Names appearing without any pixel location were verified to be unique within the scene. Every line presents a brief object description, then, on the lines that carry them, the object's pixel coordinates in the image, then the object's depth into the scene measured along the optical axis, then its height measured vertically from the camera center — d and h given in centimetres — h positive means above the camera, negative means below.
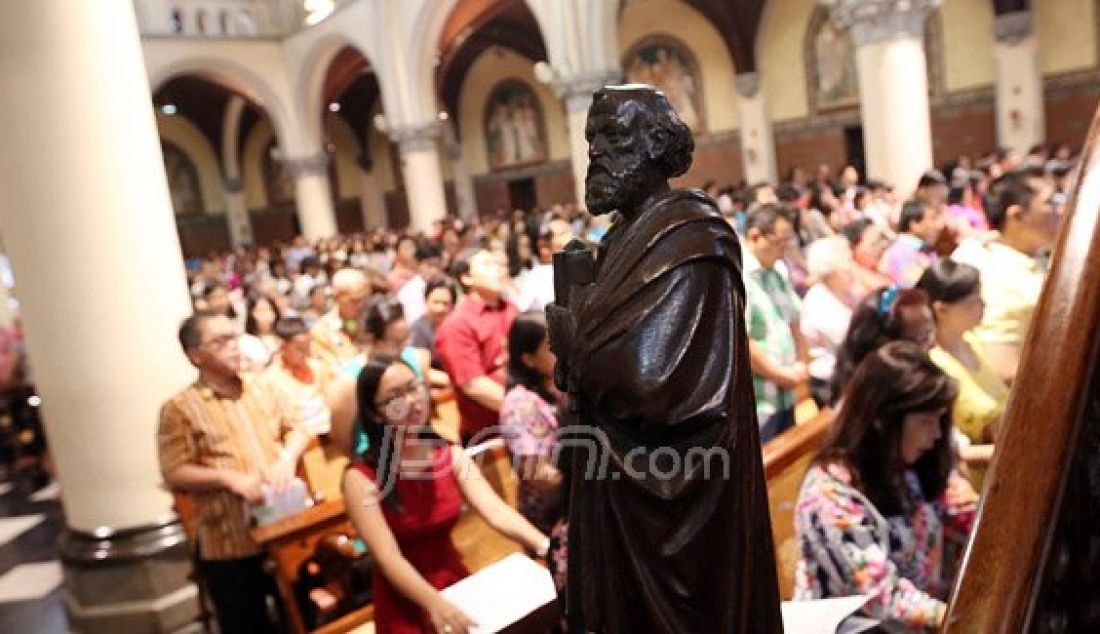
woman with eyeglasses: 267 -84
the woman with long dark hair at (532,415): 315 -74
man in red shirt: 430 -66
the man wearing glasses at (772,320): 418 -73
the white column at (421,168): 1677 +83
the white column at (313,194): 1994 +74
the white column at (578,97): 1295 +134
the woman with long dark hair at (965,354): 324 -76
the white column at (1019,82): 1415 +77
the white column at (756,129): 1852 +80
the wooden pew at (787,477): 308 -108
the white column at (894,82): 954 +70
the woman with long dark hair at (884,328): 318 -60
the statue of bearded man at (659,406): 131 -32
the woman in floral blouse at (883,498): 221 -84
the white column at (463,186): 2606 +62
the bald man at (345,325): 566 -63
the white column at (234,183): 2745 +171
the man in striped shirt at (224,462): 343 -82
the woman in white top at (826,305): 446 -71
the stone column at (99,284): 410 -12
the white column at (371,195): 2916 +79
